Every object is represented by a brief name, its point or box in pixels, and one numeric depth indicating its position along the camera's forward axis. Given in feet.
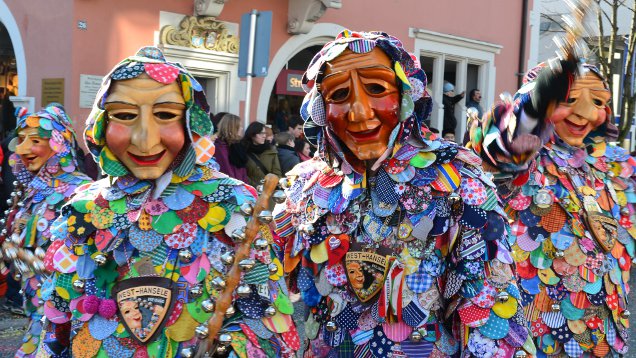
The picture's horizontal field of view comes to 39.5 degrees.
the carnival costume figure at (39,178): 18.02
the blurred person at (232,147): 25.90
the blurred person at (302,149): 29.78
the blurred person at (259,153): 26.43
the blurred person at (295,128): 31.60
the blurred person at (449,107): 41.50
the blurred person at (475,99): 41.19
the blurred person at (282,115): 41.57
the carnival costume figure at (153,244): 9.41
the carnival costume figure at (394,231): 10.28
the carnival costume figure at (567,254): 14.21
